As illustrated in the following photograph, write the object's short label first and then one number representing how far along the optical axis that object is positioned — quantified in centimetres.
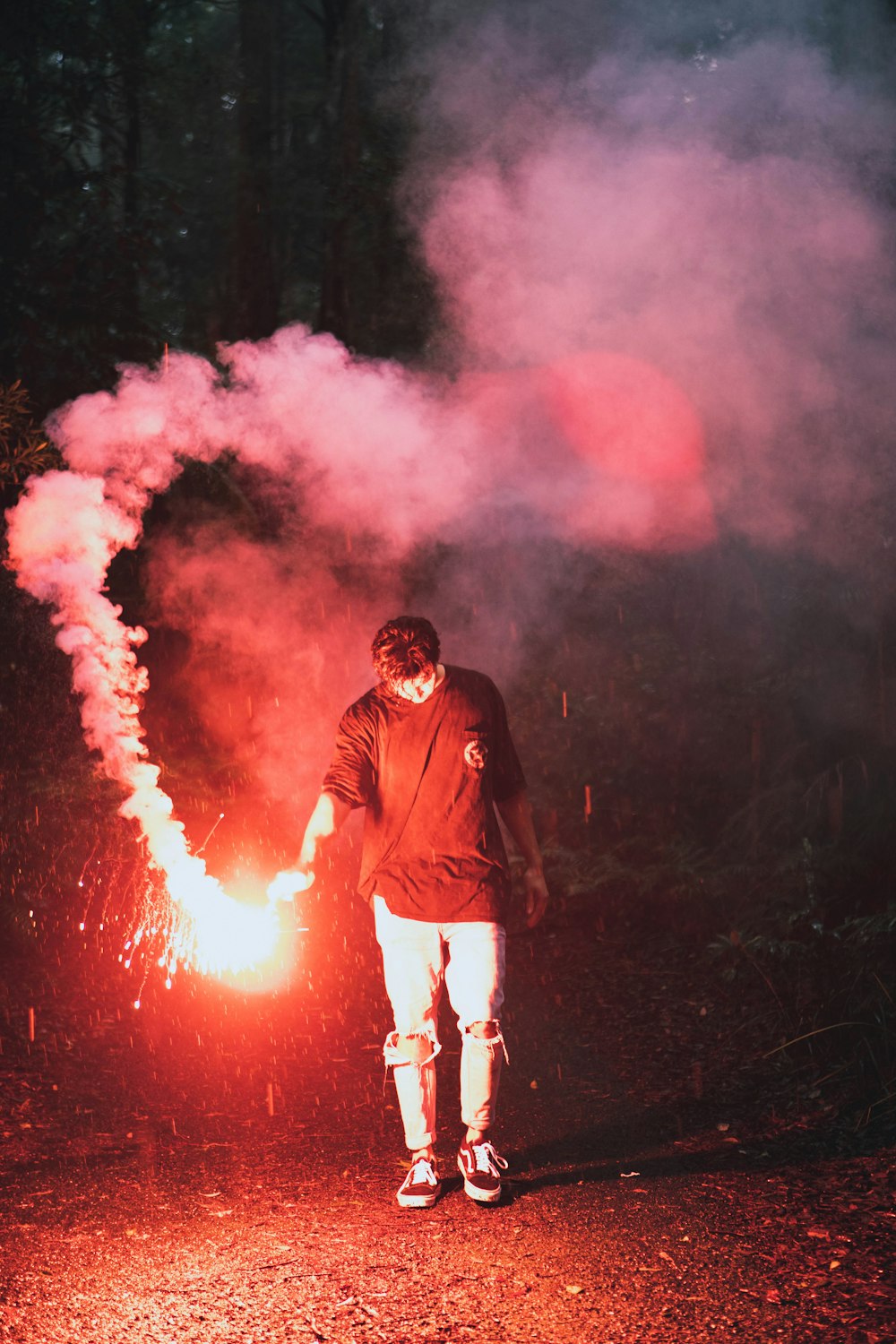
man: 426
